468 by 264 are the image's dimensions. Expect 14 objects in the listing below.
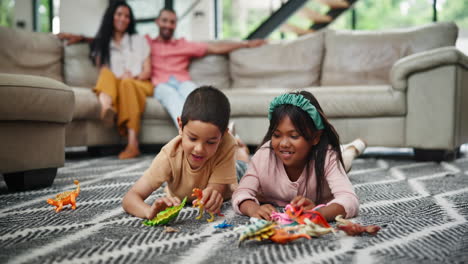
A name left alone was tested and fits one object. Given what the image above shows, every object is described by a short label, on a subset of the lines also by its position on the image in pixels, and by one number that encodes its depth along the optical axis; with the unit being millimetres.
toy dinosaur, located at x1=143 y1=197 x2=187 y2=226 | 973
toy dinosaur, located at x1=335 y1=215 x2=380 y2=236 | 887
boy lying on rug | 1044
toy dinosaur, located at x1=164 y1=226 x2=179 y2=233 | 938
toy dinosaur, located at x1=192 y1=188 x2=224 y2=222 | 1028
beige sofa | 2246
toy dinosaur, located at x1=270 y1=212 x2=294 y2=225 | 937
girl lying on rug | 1053
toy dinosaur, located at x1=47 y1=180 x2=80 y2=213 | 1161
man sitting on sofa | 2893
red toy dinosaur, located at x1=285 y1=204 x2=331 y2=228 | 920
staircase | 4371
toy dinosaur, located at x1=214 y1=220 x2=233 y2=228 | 971
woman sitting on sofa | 2666
